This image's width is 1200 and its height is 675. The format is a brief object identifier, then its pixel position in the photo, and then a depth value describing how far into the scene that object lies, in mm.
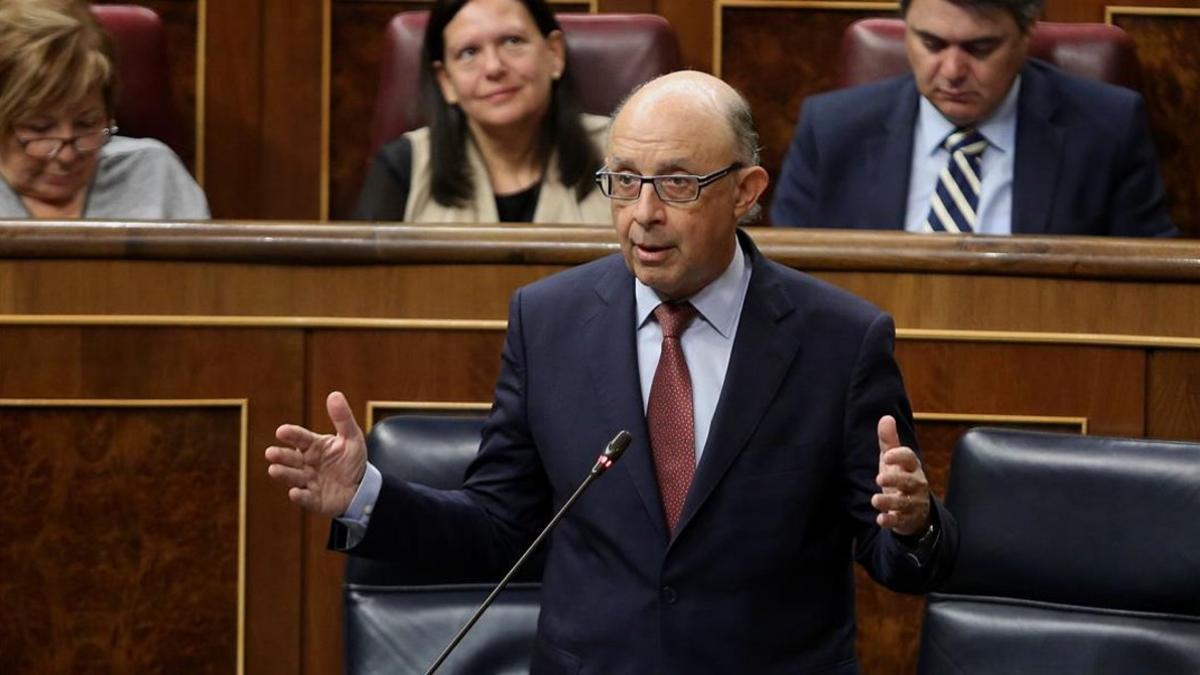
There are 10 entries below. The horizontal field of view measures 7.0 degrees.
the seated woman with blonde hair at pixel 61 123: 11460
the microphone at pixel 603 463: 10168
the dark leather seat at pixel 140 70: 11913
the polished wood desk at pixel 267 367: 10983
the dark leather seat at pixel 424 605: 10661
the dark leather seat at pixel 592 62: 11886
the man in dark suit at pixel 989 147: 11574
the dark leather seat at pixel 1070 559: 10543
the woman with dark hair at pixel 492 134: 11690
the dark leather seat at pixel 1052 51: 11918
